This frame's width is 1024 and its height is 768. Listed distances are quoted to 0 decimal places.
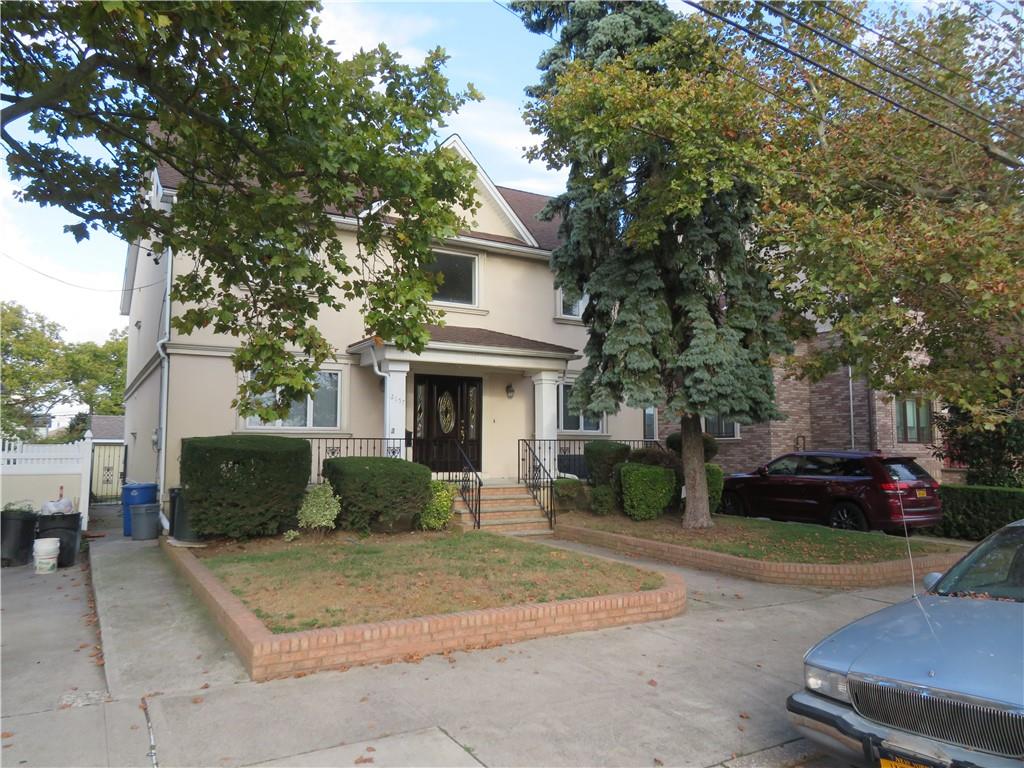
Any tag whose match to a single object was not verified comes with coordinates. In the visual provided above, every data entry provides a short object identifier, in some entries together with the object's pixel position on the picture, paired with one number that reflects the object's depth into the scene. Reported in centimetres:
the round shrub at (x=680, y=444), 1370
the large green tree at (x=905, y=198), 739
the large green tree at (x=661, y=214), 1021
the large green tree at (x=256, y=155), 646
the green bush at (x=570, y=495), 1356
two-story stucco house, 1244
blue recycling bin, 1215
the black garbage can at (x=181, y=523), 1040
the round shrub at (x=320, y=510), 1053
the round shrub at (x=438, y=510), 1157
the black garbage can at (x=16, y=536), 995
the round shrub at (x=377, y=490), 1079
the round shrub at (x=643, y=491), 1293
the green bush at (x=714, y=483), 1396
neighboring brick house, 1905
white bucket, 966
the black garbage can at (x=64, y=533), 1018
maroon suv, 1262
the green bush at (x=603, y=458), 1368
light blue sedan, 324
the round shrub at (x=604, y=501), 1343
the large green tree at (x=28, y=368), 3828
